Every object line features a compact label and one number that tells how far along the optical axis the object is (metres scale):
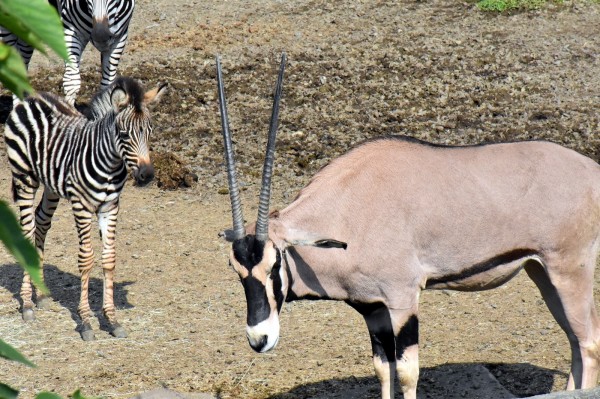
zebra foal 18.63
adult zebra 22.18
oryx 17.27
